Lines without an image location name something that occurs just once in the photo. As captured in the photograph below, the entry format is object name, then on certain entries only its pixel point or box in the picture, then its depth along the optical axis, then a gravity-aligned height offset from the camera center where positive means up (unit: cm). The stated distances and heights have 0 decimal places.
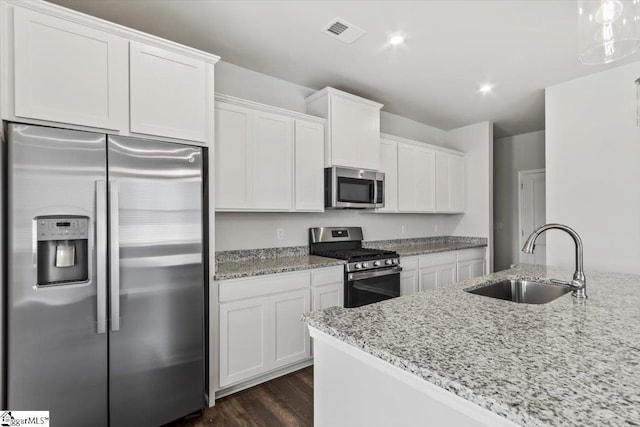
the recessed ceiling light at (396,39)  250 +140
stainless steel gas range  297 -48
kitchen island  67 -38
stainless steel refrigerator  158 -34
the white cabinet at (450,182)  458 +48
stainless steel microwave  322 +29
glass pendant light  135 +81
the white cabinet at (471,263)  431 -68
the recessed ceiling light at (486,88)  346 +140
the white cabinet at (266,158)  260 +51
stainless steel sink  178 -44
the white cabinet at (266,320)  231 -79
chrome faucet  147 -22
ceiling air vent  233 +140
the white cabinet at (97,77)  161 +81
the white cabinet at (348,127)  323 +94
